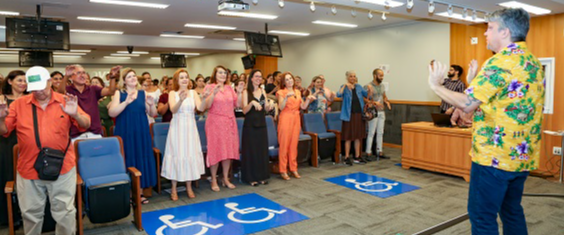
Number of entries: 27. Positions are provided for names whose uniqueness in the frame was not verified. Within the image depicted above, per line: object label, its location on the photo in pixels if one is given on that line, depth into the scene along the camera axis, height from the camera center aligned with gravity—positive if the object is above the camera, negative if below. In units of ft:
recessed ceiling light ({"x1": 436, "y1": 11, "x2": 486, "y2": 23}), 22.84 +4.90
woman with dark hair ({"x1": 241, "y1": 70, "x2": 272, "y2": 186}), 17.67 -1.57
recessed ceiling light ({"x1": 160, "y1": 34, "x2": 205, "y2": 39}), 39.11 +6.76
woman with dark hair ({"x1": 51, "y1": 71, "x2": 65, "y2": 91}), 18.93 +1.28
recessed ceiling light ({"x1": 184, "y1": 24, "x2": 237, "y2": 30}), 31.71 +6.27
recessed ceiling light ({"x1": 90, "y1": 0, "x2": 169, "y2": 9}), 21.83 +5.78
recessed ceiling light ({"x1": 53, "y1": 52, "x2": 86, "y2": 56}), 55.47 +7.30
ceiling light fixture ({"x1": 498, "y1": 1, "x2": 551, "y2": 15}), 19.84 +4.67
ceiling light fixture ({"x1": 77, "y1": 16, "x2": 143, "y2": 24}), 27.38 +6.11
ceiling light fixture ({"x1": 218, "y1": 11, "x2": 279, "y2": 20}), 25.96 +5.92
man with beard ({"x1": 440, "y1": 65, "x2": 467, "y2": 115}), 24.45 +1.09
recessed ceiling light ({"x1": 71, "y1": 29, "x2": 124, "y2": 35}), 33.78 +6.42
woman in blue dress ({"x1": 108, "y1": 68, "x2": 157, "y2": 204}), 14.71 -0.76
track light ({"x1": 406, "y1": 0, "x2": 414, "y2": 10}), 18.84 +4.62
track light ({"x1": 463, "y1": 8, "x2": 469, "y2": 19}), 21.13 +4.61
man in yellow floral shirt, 6.94 -0.25
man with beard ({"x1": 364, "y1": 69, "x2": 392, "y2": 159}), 24.30 -0.75
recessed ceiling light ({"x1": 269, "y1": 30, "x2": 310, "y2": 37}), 35.12 +6.31
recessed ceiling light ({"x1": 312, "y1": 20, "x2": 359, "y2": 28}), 29.78 +5.97
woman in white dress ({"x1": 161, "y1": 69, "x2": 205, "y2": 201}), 15.80 -1.53
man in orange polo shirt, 10.25 -0.97
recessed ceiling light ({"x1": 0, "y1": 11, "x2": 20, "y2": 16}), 24.82 +5.92
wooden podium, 19.30 -2.63
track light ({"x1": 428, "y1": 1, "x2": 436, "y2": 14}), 19.58 +4.63
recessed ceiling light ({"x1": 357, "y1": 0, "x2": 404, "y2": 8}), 19.83 +5.02
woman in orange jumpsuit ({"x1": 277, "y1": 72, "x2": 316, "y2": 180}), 19.10 -1.02
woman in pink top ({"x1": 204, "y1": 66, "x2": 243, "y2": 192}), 16.72 -0.84
